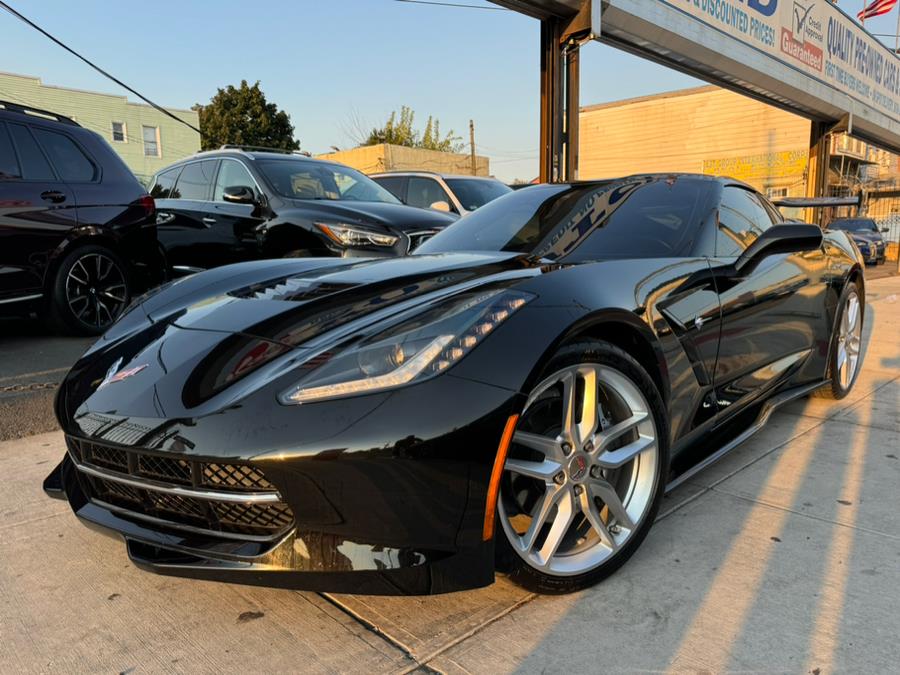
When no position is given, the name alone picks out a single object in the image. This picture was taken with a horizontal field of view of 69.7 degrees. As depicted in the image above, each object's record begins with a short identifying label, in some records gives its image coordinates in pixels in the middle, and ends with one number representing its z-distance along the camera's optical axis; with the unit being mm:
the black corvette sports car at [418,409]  1535
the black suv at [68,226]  4562
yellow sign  31750
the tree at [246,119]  43000
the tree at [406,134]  38438
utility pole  40944
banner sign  10703
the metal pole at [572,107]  7574
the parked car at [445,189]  7895
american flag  21605
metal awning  7598
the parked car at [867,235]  18016
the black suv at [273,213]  5180
